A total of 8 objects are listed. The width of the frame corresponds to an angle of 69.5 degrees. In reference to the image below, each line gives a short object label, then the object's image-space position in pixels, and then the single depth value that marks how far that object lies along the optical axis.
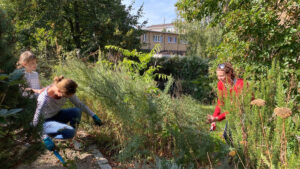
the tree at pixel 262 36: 3.04
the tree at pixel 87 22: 11.94
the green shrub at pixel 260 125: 1.58
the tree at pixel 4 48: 1.48
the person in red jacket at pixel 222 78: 2.79
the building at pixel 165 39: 37.28
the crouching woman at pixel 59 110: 2.92
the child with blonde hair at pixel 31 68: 3.44
